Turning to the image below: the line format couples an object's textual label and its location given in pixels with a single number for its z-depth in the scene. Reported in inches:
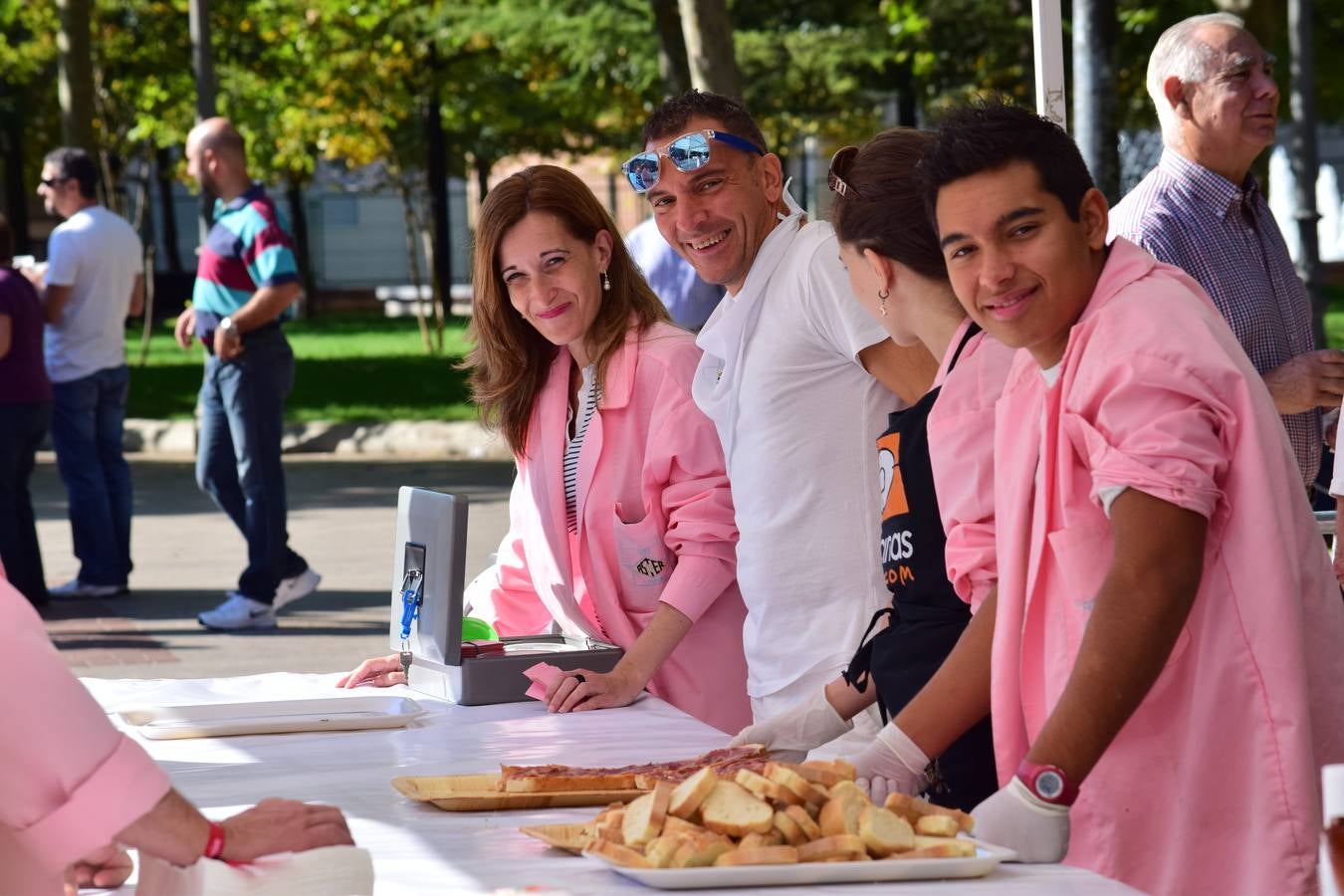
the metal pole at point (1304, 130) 533.0
